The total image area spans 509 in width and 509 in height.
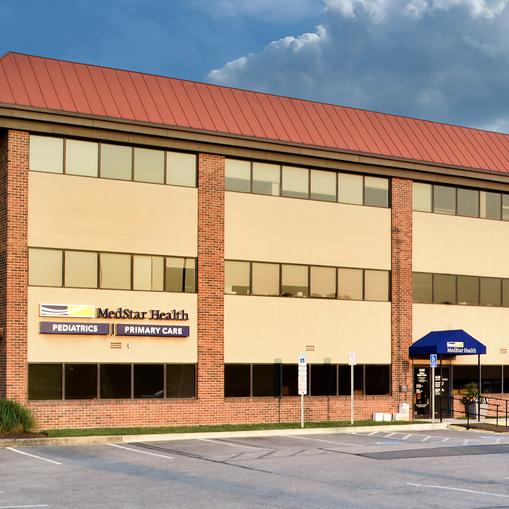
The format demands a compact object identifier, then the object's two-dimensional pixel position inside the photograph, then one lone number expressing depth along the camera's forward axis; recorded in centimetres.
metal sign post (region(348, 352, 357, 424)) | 3469
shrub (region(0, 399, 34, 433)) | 2878
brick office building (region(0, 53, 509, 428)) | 3145
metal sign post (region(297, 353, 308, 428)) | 3309
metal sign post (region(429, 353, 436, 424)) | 3625
